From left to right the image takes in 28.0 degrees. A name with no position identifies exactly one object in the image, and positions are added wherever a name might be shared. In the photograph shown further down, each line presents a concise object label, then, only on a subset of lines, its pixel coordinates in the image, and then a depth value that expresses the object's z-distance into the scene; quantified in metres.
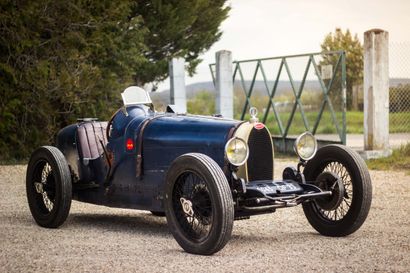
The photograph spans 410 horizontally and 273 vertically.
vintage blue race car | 7.05
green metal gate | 16.73
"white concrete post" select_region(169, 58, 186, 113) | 20.23
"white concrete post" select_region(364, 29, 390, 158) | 15.42
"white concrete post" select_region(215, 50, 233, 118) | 19.42
